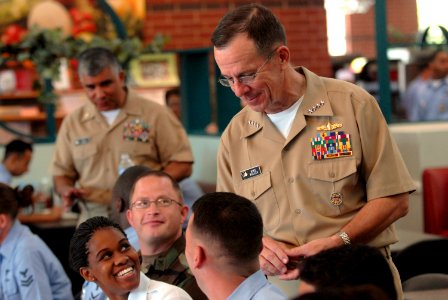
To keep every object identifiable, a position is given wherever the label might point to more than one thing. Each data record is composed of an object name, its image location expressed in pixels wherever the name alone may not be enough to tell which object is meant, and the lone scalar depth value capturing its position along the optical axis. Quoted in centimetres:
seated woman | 437
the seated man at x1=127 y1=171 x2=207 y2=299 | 510
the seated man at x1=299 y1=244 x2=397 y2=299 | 273
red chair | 794
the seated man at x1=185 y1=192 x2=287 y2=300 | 357
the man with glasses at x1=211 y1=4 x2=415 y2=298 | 401
